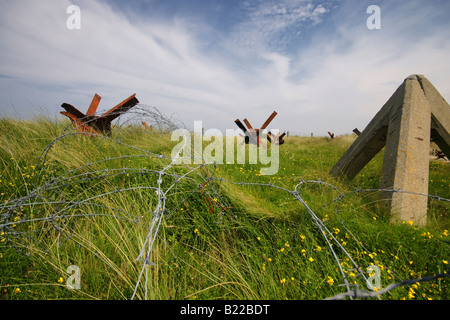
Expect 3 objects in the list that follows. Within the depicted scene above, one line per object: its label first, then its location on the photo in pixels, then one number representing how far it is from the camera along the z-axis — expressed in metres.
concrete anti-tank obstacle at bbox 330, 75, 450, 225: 2.63
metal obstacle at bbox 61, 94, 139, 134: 5.07
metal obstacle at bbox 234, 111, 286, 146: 9.99
